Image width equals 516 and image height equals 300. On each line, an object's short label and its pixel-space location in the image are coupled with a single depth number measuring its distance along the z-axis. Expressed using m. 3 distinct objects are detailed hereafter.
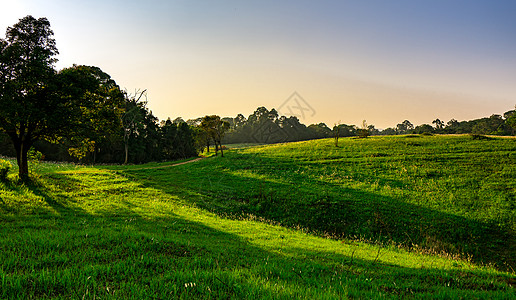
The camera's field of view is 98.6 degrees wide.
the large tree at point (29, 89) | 16.23
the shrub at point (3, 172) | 18.24
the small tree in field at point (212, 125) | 62.26
